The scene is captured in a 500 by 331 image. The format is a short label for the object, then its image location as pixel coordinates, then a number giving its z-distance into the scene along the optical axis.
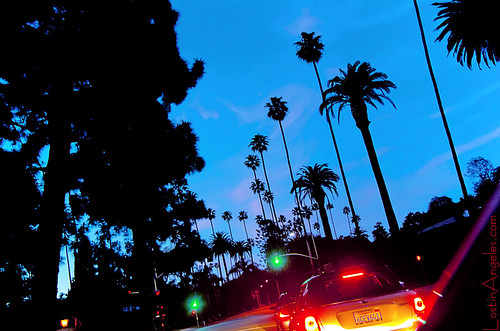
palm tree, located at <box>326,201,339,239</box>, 150.44
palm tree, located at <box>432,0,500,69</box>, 16.80
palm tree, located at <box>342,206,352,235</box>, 166.64
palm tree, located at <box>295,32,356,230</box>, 41.16
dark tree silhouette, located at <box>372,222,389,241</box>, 128.51
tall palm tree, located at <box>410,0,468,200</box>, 20.77
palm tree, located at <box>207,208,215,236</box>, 105.91
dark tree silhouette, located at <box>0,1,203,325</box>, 8.27
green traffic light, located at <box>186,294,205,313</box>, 54.18
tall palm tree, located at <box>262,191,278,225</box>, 82.28
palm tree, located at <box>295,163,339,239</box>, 43.03
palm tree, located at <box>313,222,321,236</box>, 149.56
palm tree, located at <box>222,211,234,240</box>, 117.12
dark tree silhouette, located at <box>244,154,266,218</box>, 77.88
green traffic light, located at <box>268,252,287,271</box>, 31.97
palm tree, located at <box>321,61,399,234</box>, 25.98
